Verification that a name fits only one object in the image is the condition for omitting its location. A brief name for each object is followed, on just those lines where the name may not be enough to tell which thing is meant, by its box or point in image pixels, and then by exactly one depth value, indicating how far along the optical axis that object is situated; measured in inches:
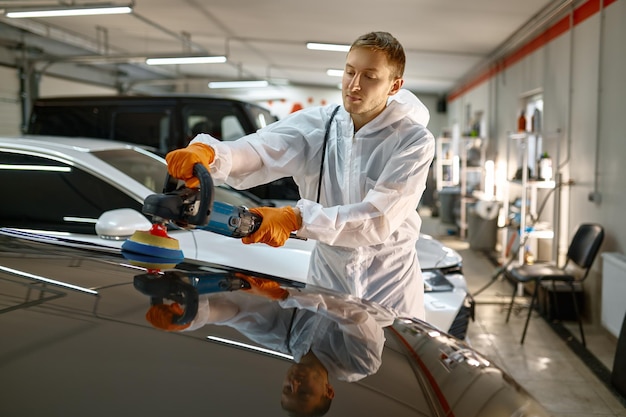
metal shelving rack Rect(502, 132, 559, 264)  231.8
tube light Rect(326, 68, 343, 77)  491.4
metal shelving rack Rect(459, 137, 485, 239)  382.9
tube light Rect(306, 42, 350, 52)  324.8
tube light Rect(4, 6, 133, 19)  239.0
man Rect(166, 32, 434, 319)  71.1
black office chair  180.5
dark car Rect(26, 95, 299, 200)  227.5
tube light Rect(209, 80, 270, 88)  447.1
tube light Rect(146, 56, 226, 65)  340.2
